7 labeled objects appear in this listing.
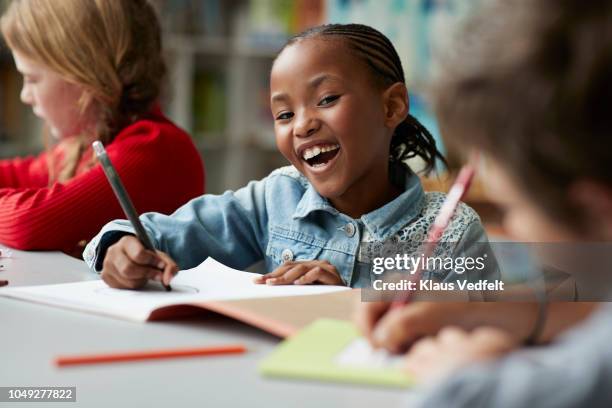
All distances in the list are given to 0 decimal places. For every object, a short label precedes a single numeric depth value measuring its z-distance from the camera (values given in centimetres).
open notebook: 150
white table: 134
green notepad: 135
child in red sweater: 208
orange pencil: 142
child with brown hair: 125
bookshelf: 473
